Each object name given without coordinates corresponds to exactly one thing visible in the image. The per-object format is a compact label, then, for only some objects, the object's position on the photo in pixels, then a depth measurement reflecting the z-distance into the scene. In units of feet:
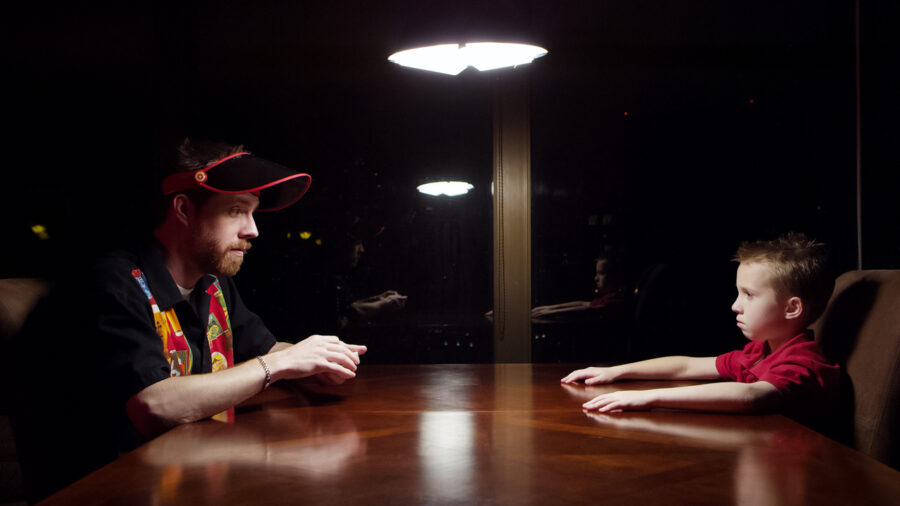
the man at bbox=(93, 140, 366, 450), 4.24
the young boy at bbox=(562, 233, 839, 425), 4.23
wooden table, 2.74
